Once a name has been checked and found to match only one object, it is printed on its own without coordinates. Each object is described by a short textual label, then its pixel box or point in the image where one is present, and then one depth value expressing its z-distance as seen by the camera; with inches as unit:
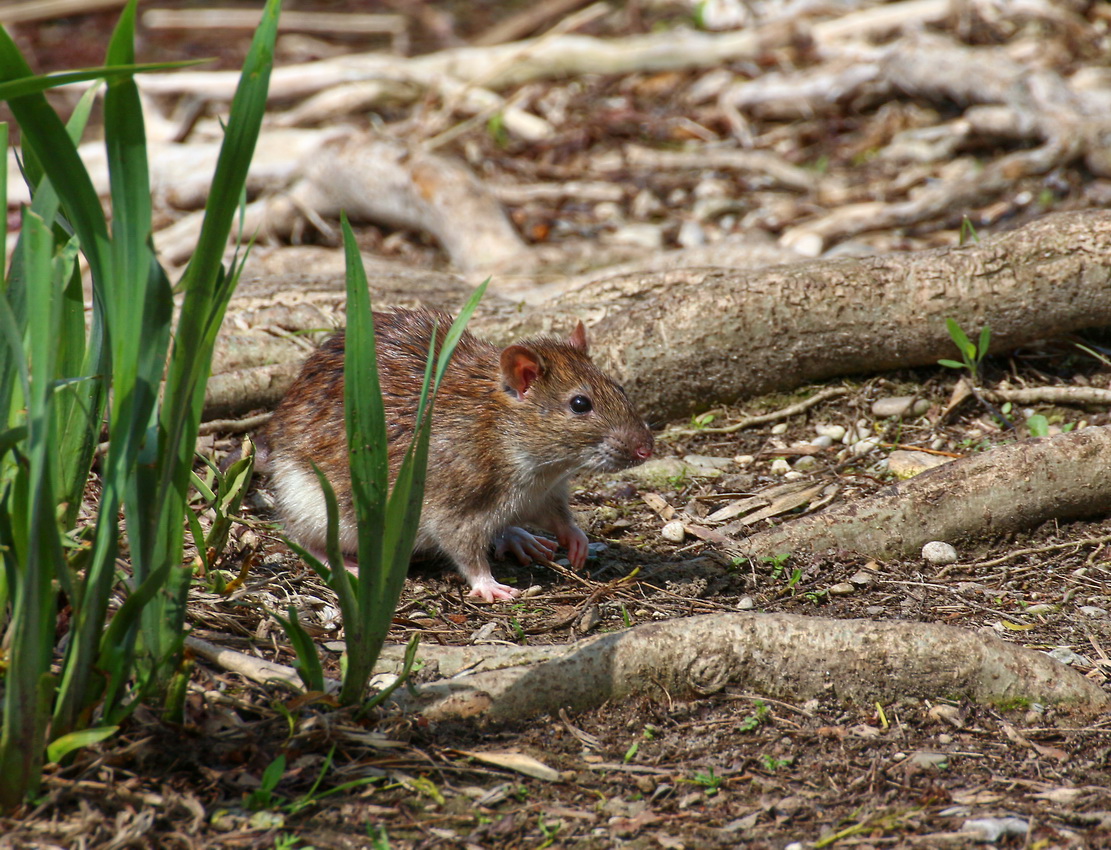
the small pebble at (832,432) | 398.6
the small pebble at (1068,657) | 266.2
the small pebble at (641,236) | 665.0
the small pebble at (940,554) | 326.0
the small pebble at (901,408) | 401.7
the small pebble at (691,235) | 658.8
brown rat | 316.5
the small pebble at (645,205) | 719.1
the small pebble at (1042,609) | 294.4
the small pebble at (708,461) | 389.4
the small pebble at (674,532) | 342.0
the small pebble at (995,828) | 195.9
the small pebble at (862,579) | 309.9
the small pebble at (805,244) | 609.9
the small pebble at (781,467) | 382.9
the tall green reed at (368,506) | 191.6
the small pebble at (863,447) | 385.1
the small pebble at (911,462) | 367.2
